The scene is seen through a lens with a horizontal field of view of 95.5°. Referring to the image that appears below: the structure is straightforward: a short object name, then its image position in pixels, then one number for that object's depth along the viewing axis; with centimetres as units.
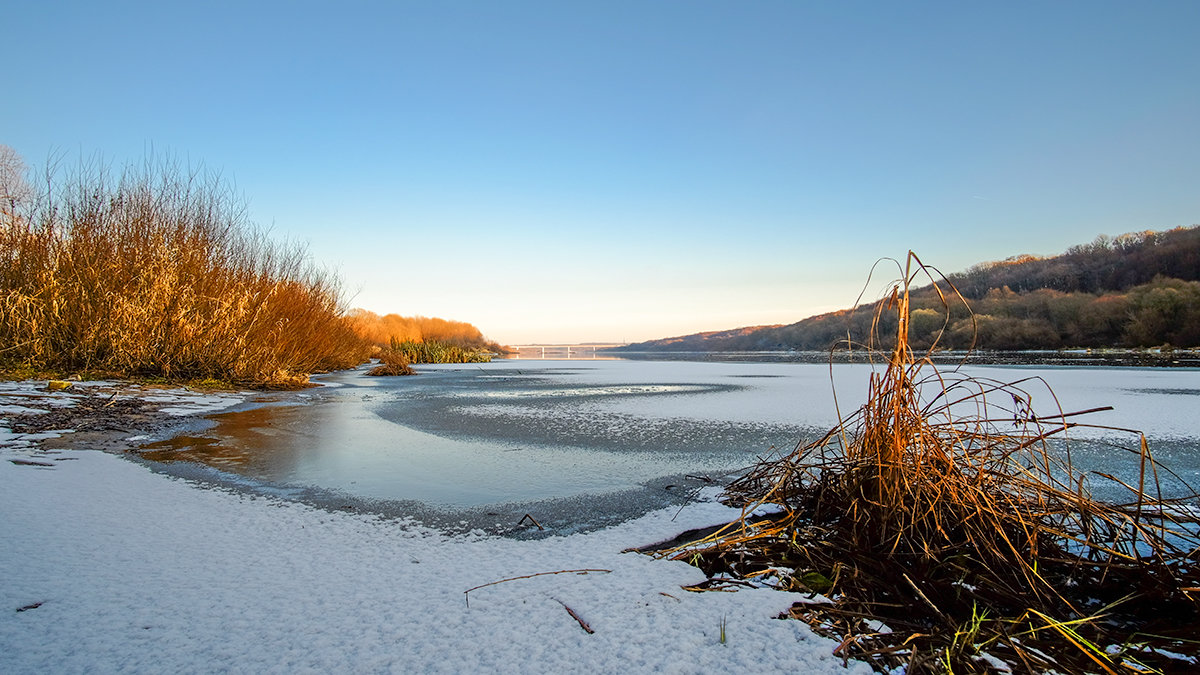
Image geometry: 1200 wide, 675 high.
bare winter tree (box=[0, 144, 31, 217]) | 652
